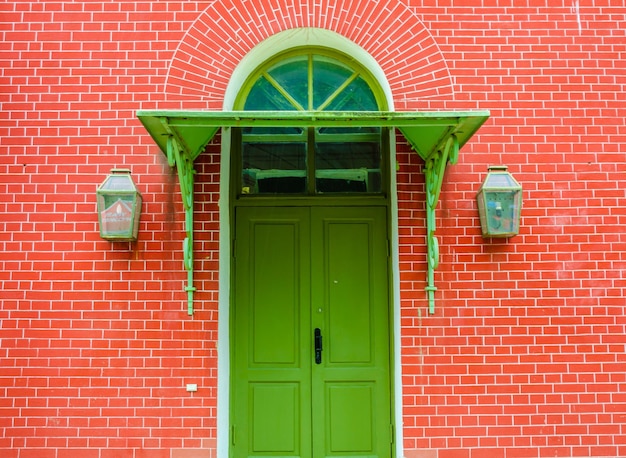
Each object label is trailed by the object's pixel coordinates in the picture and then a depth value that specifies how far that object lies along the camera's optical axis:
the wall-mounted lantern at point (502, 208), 5.12
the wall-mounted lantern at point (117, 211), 5.06
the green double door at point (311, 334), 5.35
